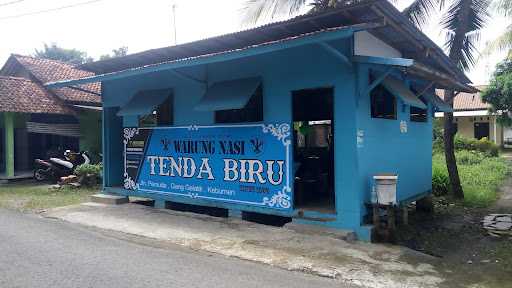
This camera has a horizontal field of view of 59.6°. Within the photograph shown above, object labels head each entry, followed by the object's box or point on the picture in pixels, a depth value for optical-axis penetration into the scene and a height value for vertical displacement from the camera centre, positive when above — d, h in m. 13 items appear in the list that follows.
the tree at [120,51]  43.81 +9.46
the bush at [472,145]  23.92 -0.17
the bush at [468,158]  19.92 -0.72
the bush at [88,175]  14.46 -0.91
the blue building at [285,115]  7.13 +0.59
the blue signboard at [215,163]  7.93 -0.35
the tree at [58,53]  42.59 +9.03
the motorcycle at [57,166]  15.80 -0.67
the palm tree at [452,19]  11.39 +3.21
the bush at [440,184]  11.94 -1.11
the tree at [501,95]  22.67 +2.42
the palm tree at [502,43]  13.31 +3.01
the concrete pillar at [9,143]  15.96 +0.17
